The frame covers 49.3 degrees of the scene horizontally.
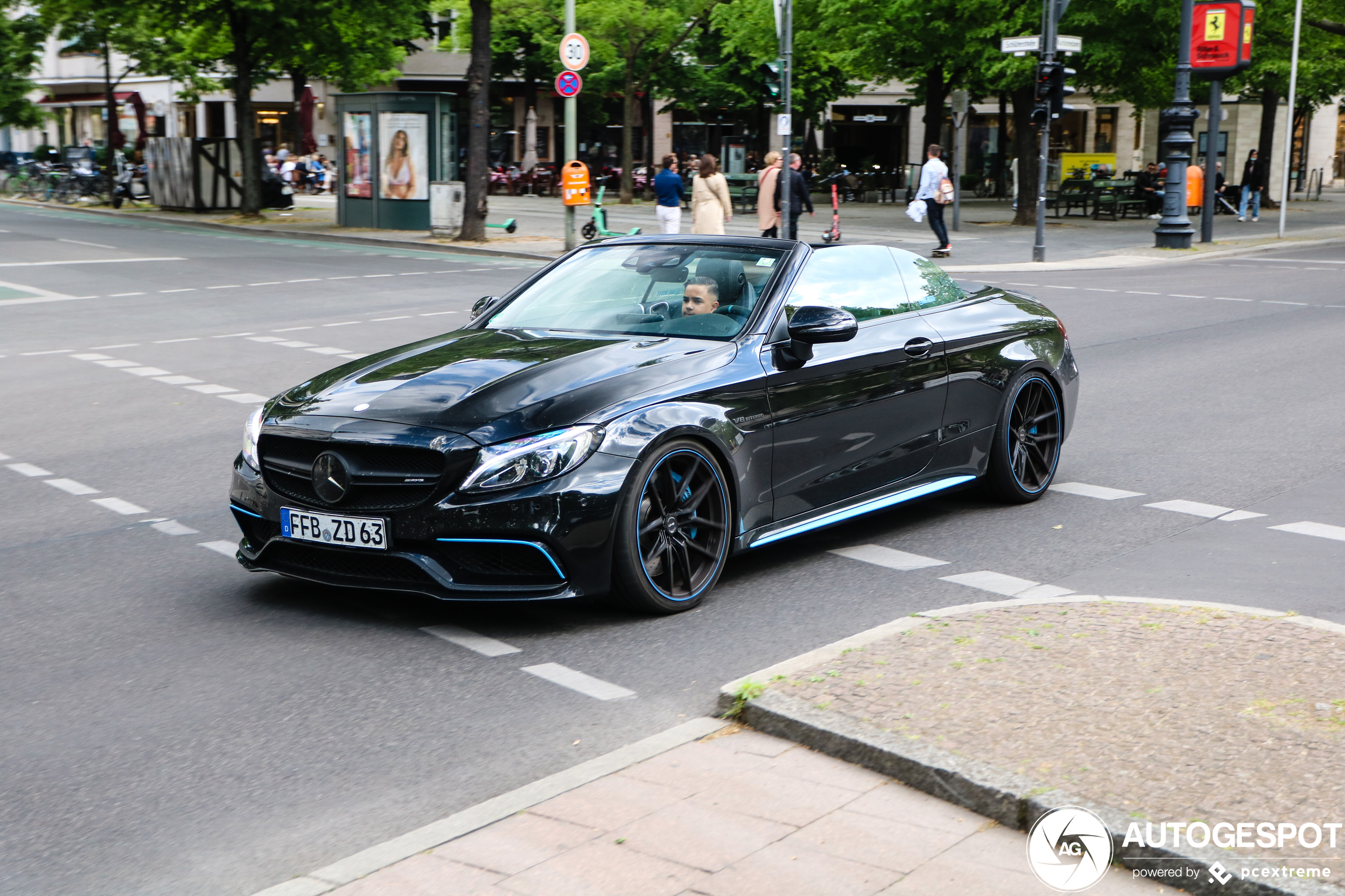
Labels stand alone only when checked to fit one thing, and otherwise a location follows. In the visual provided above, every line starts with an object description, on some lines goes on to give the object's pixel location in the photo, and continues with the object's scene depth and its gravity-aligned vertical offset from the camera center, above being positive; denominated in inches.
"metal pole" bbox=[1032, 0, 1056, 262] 986.1 +20.8
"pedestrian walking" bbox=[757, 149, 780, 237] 945.5 -3.4
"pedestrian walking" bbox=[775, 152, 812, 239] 992.2 -2.4
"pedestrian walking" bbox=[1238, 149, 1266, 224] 1539.1 +22.3
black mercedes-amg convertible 205.2 -36.0
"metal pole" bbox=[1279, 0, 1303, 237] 1203.2 +94.0
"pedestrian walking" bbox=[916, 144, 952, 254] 1032.2 +2.8
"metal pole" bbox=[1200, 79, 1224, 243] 1165.7 +30.5
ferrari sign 1127.6 +125.9
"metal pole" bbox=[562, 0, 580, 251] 1046.4 +38.2
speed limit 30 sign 1002.1 +92.1
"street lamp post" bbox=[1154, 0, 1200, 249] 1099.3 +28.7
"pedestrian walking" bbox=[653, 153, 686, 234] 1003.3 -1.5
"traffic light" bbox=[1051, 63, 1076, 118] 992.2 +74.0
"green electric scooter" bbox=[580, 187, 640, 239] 1016.2 -26.3
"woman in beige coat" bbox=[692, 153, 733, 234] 904.3 -4.5
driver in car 249.4 -17.8
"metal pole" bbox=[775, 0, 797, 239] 923.0 +34.3
